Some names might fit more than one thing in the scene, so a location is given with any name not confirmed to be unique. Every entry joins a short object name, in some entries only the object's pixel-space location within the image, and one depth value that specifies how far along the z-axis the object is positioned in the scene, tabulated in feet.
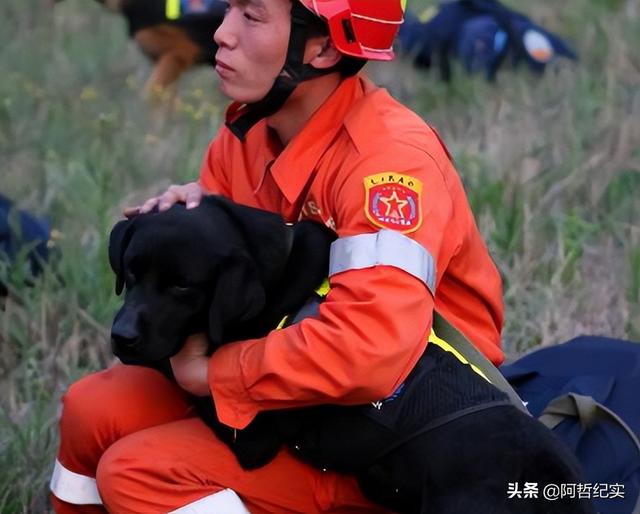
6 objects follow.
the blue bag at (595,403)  20.65
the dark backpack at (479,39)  42.78
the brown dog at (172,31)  42.80
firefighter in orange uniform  17.87
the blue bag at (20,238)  28.76
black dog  17.89
